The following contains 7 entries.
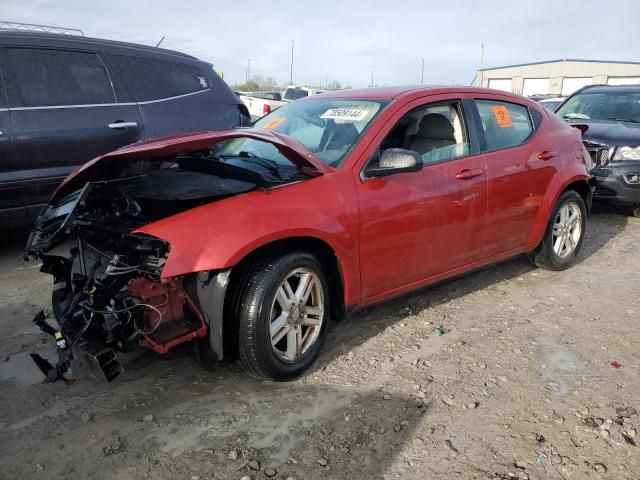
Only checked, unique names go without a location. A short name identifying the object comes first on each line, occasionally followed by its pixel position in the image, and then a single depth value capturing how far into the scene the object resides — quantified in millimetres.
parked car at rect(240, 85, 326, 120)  18906
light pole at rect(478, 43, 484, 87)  58781
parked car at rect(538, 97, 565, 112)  15973
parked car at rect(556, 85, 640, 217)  6703
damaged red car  2666
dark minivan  4547
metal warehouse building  47250
